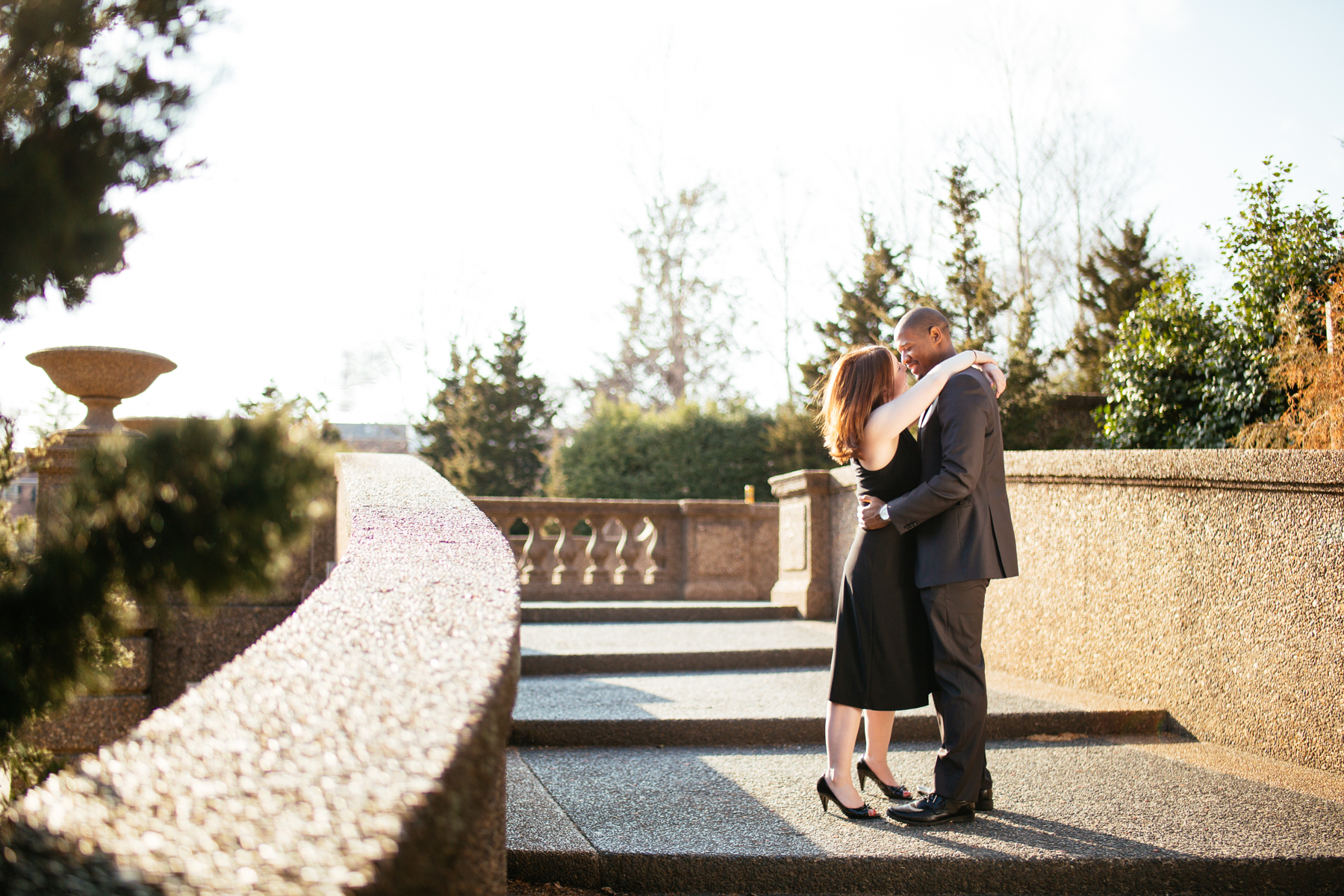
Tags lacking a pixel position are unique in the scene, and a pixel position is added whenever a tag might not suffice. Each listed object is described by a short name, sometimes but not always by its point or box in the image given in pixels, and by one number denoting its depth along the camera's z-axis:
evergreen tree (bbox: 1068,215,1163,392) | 23.83
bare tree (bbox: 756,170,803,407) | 27.42
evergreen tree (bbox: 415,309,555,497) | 25.44
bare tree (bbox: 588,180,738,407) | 27.66
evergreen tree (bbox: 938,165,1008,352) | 17.81
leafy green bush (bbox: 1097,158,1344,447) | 8.07
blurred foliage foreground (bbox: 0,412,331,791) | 1.42
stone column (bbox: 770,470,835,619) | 8.37
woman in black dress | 3.26
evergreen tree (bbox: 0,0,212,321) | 1.75
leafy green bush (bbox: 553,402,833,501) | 17.95
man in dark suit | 3.21
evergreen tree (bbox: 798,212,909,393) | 21.72
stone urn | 5.28
